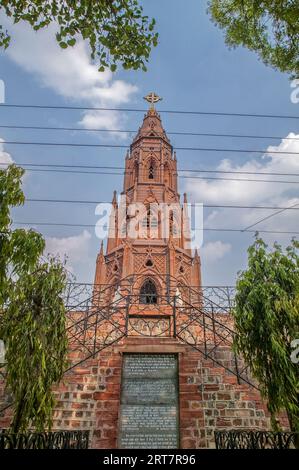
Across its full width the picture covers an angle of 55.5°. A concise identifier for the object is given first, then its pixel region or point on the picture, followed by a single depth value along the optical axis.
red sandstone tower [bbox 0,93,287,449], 6.96
